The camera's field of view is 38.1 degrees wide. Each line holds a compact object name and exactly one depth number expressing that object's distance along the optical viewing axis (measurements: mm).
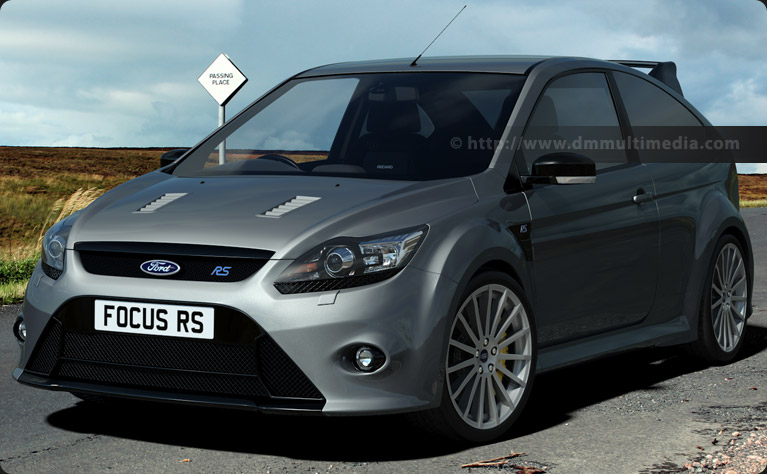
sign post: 19500
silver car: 4492
